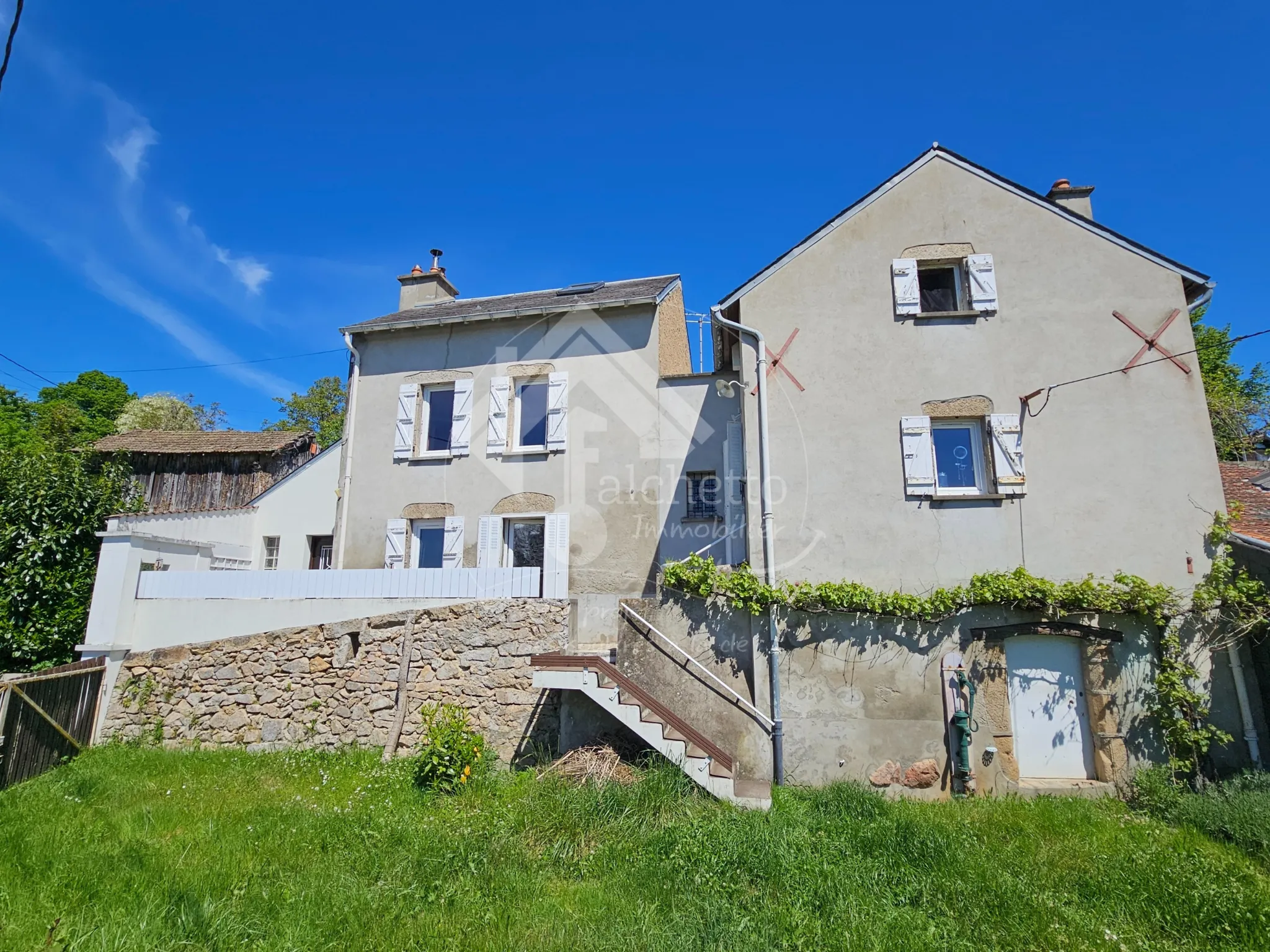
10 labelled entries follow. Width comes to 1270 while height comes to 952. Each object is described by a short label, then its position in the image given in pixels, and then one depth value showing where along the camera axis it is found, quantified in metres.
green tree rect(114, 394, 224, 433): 30.70
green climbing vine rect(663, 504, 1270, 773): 7.27
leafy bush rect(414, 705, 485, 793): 7.27
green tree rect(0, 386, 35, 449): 25.34
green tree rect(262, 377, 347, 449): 31.12
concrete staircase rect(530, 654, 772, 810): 7.01
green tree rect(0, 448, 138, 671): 9.68
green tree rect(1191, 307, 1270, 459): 16.30
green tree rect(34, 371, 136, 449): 26.52
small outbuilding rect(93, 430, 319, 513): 18.00
